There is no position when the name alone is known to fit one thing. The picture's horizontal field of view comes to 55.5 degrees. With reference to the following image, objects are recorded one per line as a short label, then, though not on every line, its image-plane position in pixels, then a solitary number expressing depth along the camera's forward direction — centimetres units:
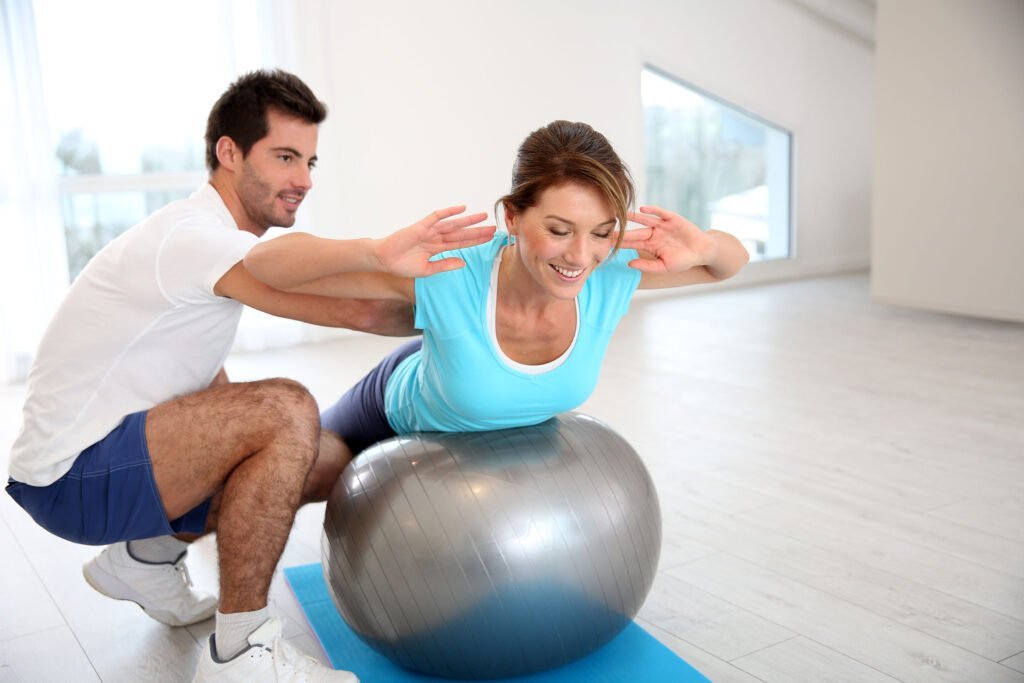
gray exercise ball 161
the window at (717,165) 675
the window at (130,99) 483
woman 161
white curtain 451
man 170
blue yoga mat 174
